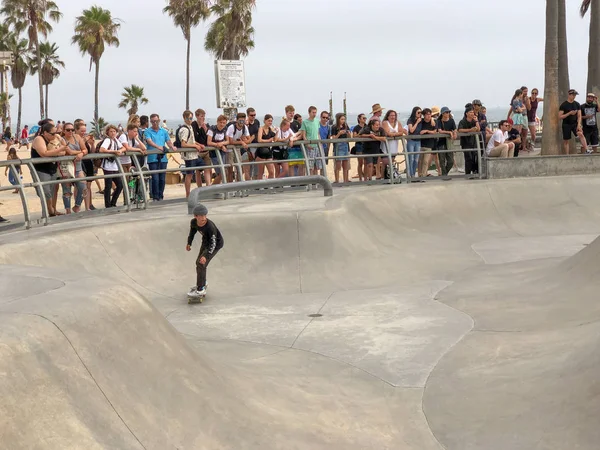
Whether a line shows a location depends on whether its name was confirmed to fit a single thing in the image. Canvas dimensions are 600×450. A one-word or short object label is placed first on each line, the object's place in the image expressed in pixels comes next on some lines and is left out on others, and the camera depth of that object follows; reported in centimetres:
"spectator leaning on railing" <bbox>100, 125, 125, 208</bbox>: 1262
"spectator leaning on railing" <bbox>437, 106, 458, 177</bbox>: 1595
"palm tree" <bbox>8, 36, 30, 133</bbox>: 8362
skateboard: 977
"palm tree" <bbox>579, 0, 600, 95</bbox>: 2509
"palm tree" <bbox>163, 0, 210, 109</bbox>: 5512
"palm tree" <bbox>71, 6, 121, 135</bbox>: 6347
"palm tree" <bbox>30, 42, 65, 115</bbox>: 8450
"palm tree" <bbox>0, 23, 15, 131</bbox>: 8067
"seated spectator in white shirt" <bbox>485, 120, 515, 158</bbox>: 1675
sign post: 1612
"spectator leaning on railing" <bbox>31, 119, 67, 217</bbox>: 1161
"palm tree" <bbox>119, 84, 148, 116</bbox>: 7956
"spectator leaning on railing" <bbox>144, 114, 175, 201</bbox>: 1398
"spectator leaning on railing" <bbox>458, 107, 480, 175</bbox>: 1631
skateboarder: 925
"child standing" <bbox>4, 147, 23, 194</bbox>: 1404
